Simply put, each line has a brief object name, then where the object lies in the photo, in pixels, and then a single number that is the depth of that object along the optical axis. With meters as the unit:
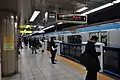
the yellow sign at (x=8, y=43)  7.51
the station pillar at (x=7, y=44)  7.47
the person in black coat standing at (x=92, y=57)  4.76
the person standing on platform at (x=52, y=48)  10.91
